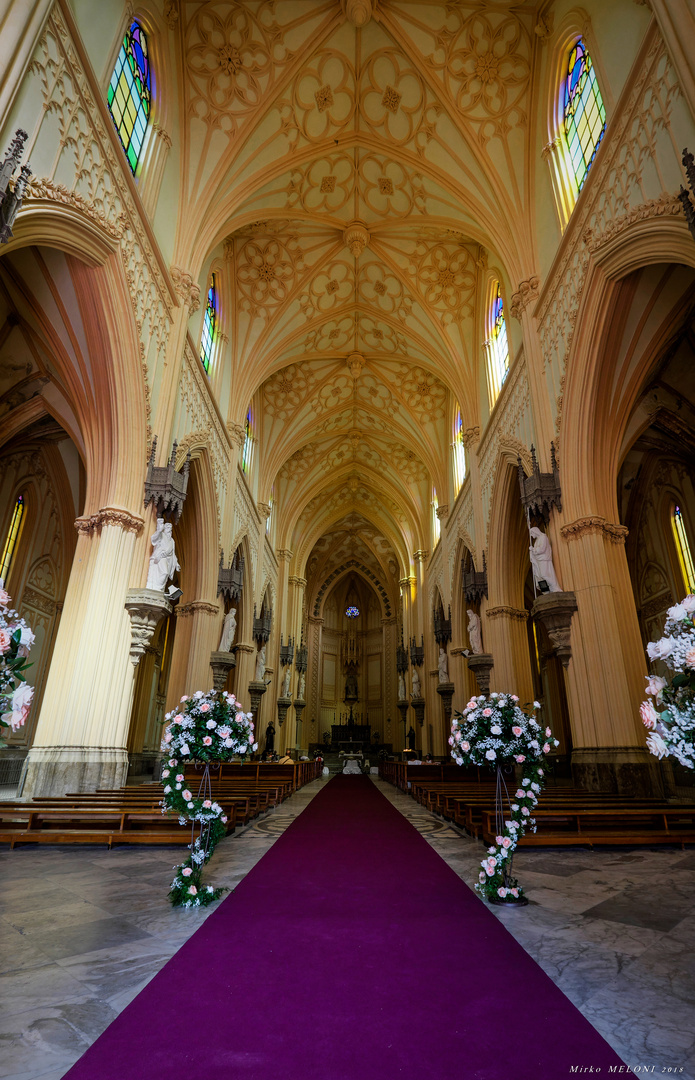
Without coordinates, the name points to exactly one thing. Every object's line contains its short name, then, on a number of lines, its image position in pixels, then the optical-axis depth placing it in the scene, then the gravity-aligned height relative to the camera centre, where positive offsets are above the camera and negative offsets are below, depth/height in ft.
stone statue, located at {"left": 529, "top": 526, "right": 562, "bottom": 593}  37.58 +13.57
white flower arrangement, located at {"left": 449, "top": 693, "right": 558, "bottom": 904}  15.12 +0.87
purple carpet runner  7.55 -3.18
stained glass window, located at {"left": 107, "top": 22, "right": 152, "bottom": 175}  36.52 +41.46
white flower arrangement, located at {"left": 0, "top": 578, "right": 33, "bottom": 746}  8.23 +1.42
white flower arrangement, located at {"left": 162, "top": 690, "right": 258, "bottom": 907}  15.92 +0.90
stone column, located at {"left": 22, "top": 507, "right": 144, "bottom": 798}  30.48 +5.13
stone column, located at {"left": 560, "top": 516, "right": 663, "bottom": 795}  31.50 +6.07
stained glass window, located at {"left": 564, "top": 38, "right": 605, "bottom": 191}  37.14 +41.18
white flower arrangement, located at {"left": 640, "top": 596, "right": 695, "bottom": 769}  8.63 +1.31
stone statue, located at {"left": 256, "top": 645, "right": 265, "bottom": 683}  73.26 +13.24
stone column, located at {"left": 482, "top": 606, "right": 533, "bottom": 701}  49.14 +11.03
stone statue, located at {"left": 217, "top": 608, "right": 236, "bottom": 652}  56.34 +13.10
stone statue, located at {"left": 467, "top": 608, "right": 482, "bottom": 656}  58.96 +13.97
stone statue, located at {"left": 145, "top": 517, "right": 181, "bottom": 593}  36.65 +12.78
